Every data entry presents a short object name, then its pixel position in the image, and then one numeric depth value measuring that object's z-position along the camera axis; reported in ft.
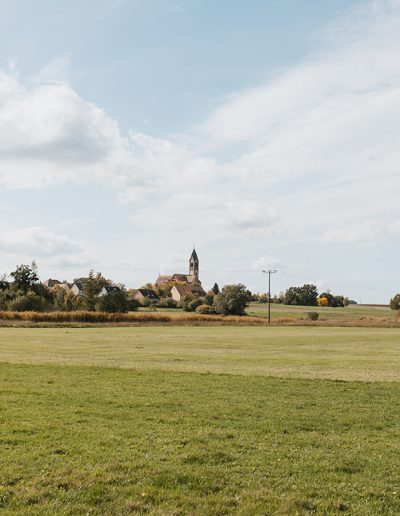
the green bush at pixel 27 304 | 391.65
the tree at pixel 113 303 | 418.72
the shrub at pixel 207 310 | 485.97
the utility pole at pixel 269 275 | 361.53
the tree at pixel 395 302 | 581.53
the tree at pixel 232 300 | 454.81
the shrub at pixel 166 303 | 602.44
